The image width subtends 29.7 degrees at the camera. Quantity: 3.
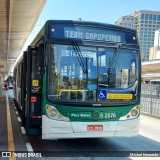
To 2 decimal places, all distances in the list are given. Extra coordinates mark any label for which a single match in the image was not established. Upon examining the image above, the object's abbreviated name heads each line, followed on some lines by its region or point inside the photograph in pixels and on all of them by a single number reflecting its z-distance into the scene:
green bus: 6.82
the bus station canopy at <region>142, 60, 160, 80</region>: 29.66
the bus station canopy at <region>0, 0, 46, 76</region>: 12.89
